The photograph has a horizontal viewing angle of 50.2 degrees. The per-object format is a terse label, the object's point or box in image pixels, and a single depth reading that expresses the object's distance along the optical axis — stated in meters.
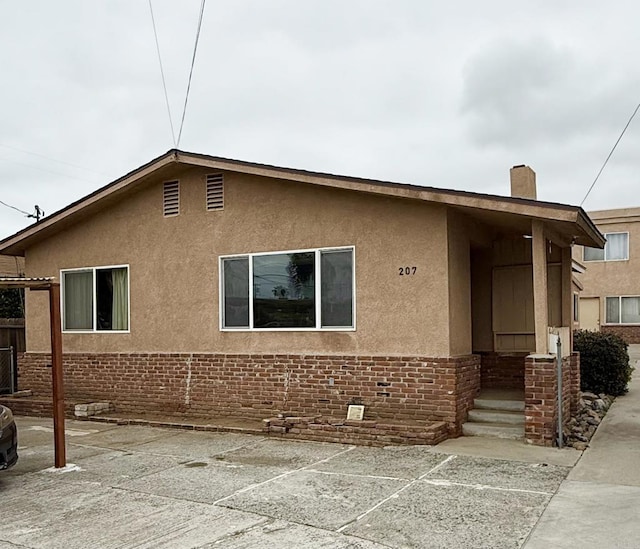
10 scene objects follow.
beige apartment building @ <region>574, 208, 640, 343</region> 28.47
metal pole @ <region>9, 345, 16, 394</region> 14.75
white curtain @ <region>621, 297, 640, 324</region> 28.73
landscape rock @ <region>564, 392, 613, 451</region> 9.17
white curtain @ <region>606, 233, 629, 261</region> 28.66
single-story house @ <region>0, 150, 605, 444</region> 9.62
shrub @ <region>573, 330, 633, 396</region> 13.76
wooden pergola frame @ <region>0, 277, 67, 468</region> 8.40
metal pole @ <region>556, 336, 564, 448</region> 8.67
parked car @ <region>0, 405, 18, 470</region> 7.40
